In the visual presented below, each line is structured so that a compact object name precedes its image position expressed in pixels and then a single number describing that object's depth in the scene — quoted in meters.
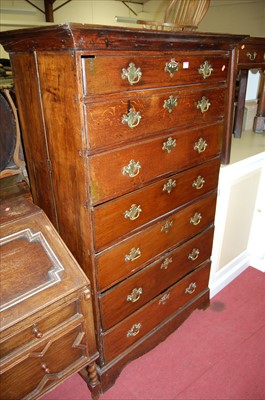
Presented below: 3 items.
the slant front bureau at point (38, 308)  1.07
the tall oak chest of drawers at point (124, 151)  1.02
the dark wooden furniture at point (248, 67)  1.86
